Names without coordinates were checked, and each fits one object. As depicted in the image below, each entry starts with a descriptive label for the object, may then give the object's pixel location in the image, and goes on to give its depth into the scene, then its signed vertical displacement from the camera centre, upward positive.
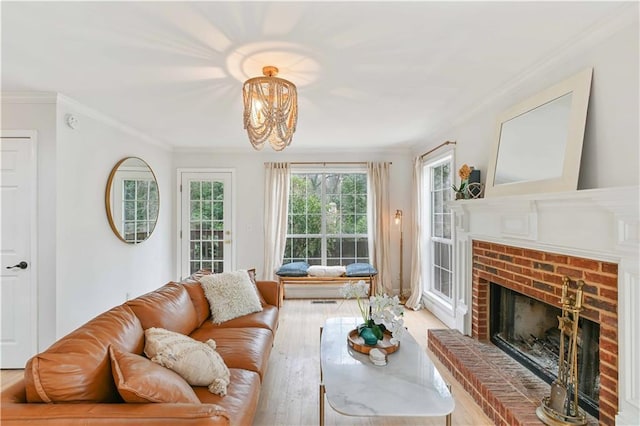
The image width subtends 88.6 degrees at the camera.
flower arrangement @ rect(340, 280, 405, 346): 2.28 -0.74
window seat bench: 4.85 -0.99
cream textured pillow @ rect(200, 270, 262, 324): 2.83 -0.73
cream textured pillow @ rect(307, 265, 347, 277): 4.93 -0.86
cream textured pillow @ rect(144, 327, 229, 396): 1.66 -0.75
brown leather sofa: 1.20 -0.72
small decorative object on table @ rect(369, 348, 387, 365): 2.09 -0.91
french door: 5.41 -0.12
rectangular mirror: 1.96 +0.51
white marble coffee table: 1.64 -0.96
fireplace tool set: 1.82 -0.98
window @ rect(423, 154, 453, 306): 4.14 -0.21
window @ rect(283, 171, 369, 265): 5.48 -0.18
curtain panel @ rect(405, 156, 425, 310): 4.73 -0.44
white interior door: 2.92 -0.31
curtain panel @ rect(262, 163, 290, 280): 5.23 +0.04
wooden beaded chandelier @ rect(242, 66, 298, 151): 2.18 +0.74
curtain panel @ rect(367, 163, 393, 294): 5.22 -0.01
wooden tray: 2.25 -0.92
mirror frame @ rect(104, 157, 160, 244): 3.64 +0.14
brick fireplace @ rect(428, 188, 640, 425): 1.58 -0.42
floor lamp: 5.11 -0.10
